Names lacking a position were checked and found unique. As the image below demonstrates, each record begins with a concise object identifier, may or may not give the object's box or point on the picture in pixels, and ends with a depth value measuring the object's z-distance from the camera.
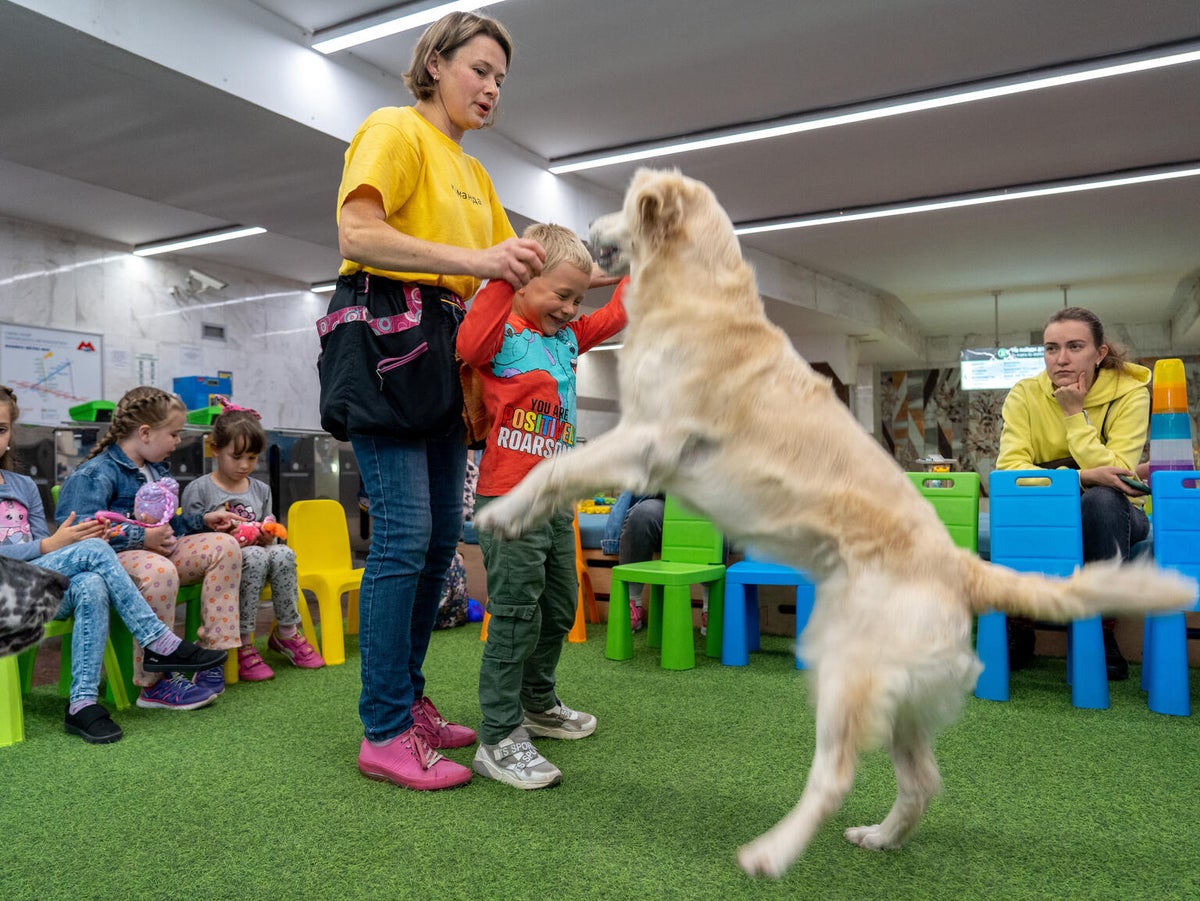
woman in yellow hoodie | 3.34
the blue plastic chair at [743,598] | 3.71
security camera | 9.38
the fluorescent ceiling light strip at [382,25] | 4.78
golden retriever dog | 1.41
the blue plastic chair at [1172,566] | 2.90
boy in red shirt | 2.18
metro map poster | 8.10
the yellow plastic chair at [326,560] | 3.88
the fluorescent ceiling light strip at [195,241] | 8.44
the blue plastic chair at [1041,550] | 3.01
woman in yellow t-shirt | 2.02
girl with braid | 3.15
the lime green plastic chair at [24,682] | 2.66
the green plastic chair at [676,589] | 3.68
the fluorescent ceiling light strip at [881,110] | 5.55
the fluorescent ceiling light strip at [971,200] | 7.54
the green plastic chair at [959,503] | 3.66
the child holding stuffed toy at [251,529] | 3.76
